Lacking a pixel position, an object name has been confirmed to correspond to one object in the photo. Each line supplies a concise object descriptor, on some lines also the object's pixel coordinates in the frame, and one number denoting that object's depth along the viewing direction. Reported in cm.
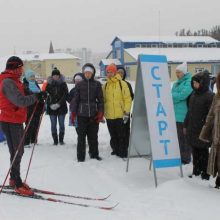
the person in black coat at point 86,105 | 712
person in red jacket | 498
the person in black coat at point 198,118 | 558
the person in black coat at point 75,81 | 823
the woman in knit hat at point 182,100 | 650
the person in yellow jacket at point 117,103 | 723
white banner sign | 565
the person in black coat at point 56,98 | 845
